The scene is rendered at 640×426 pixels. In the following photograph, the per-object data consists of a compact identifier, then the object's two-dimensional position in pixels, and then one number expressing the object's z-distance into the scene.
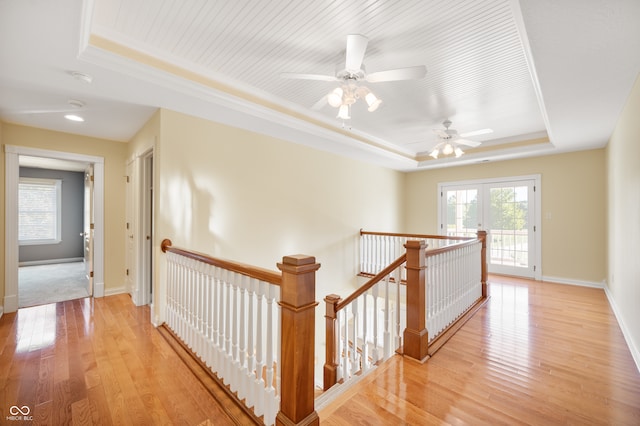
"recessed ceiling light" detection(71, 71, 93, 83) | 2.36
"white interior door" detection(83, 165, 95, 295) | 4.07
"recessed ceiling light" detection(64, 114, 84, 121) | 3.25
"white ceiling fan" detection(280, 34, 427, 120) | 2.18
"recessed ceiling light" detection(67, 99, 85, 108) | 2.86
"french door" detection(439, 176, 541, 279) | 5.48
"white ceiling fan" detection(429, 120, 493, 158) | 4.27
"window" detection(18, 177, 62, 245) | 6.48
